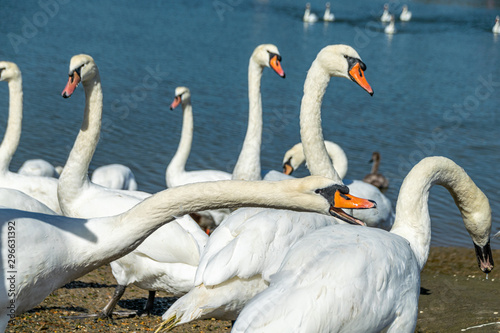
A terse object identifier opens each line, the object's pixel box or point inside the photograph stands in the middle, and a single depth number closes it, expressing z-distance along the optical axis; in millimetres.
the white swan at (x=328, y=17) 74000
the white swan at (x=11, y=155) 15430
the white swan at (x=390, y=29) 69937
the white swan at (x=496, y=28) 72125
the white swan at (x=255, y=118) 16328
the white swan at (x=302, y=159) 19692
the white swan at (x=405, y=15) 83562
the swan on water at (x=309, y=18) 70750
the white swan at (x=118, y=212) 11883
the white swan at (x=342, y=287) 7465
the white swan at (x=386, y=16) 78937
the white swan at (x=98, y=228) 7266
